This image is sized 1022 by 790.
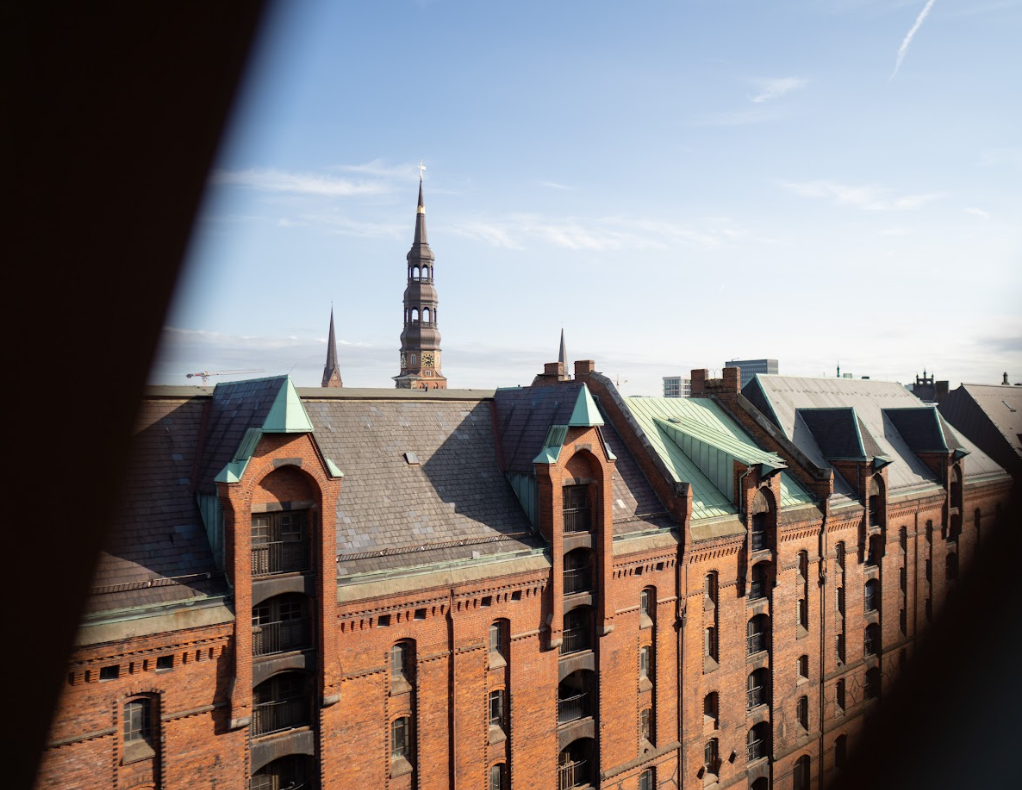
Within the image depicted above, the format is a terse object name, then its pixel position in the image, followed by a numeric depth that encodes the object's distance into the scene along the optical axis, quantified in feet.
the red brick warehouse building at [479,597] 58.44
